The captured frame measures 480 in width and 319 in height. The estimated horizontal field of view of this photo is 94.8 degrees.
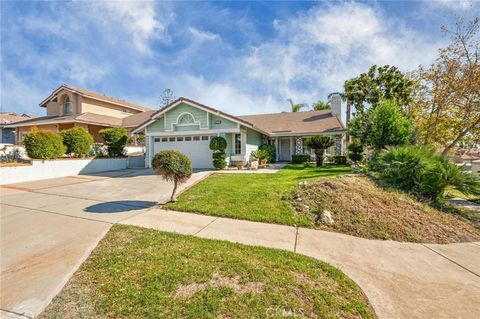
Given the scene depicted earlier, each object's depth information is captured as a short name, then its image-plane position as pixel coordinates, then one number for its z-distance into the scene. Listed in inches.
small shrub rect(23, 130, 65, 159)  476.4
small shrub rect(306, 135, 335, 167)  579.5
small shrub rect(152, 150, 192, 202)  255.0
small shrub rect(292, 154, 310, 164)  712.4
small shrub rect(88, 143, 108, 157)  639.8
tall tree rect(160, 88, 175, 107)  1665.8
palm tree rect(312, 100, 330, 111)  1139.3
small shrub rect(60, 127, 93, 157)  562.3
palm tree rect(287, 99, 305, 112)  1163.3
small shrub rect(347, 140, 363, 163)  629.8
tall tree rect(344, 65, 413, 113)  827.6
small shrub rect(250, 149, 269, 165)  634.8
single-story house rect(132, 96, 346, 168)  592.1
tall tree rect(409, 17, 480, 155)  451.8
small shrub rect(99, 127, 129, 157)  652.4
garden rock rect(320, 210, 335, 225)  210.2
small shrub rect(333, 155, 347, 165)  679.2
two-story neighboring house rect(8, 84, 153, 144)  796.6
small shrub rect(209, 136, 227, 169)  561.3
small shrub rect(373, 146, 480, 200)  259.1
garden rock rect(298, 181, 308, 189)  277.8
